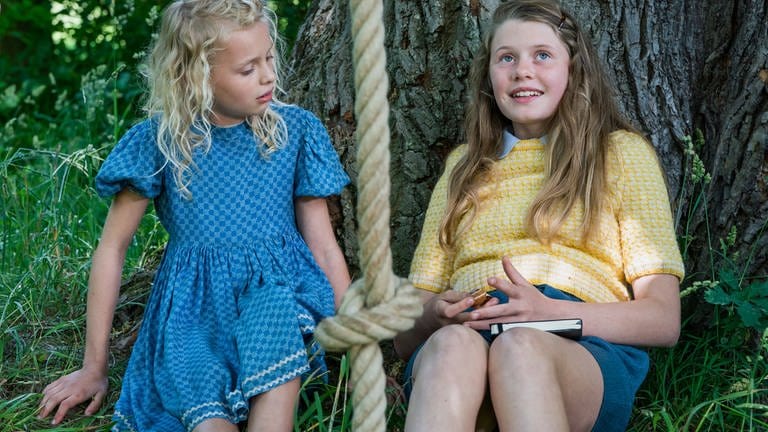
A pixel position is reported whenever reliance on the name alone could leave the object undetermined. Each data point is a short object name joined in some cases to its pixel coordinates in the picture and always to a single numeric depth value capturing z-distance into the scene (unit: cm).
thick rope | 144
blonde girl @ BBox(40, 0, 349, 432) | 247
